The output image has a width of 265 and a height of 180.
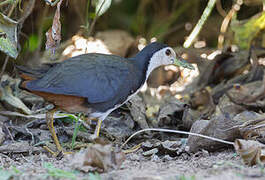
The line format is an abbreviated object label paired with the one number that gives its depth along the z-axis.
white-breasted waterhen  6.26
